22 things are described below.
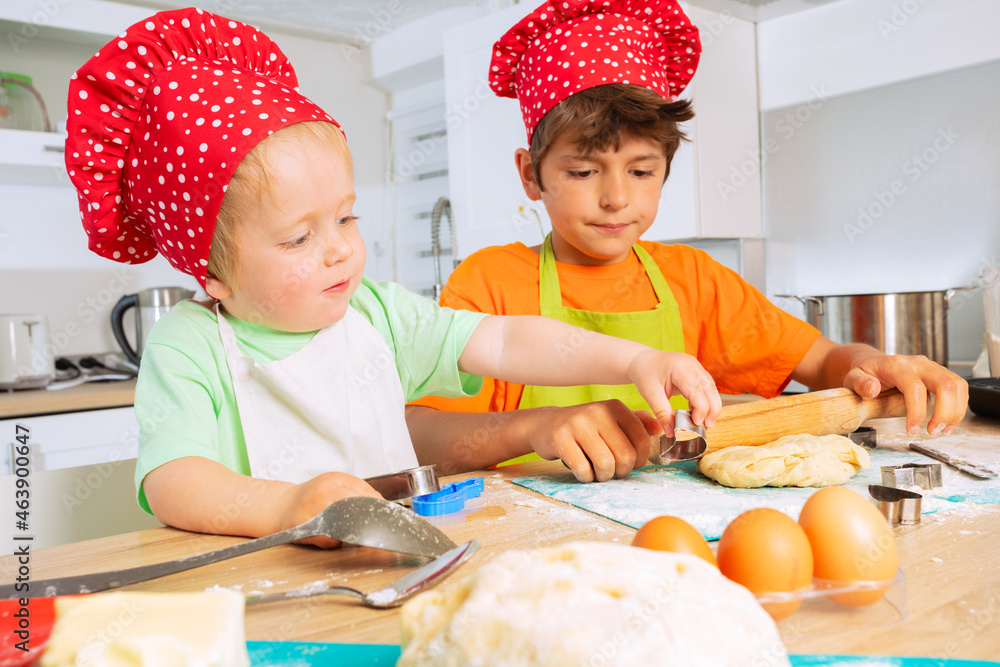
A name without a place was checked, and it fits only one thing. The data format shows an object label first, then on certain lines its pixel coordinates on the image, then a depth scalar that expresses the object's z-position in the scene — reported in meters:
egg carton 0.40
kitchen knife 0.77
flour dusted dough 0.31
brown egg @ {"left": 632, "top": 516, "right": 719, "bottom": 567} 0.43
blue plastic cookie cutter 0.70
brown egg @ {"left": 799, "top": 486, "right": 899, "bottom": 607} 0.42
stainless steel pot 1.71
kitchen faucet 2.95
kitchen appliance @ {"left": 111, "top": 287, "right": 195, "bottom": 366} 2.40
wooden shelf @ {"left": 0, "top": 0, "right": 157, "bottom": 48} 2.28
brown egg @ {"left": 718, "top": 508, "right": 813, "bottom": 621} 0.41
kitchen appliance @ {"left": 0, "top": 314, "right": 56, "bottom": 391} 2.12
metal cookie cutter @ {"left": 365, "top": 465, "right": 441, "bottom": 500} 0.72
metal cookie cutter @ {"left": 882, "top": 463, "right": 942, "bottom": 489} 0.72
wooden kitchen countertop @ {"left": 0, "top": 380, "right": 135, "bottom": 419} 1.95
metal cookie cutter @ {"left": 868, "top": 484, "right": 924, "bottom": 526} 0.61
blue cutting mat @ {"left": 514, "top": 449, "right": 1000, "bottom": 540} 0.66
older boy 1.00
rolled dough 0.76
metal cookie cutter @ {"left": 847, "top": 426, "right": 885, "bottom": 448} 0.95
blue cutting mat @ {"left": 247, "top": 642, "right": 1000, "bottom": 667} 0.40
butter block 0.33
